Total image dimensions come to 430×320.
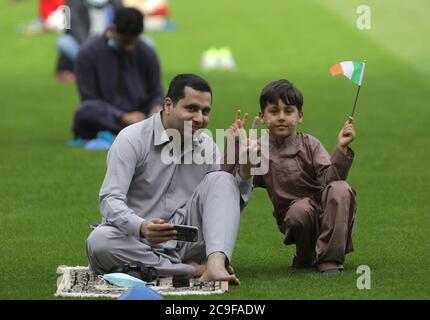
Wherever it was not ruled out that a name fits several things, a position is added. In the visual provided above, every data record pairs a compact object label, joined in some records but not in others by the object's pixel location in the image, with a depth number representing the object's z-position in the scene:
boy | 7.63
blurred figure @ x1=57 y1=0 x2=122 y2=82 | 18.80
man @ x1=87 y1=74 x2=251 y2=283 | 7.41
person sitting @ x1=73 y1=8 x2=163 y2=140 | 13.37
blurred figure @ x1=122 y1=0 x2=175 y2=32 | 27.34
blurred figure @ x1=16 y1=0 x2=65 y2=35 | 27.09
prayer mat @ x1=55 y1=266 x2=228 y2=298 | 7.07
